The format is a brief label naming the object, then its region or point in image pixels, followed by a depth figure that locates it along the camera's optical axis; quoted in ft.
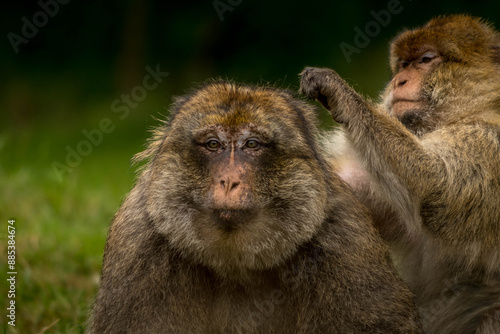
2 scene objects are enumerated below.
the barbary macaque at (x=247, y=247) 29.55
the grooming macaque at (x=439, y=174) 35.65
